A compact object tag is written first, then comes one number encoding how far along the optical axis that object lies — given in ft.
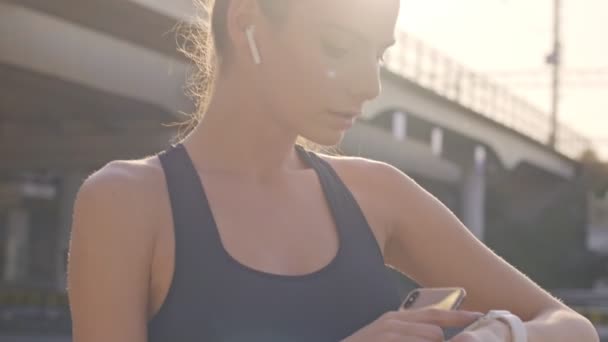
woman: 6.30
